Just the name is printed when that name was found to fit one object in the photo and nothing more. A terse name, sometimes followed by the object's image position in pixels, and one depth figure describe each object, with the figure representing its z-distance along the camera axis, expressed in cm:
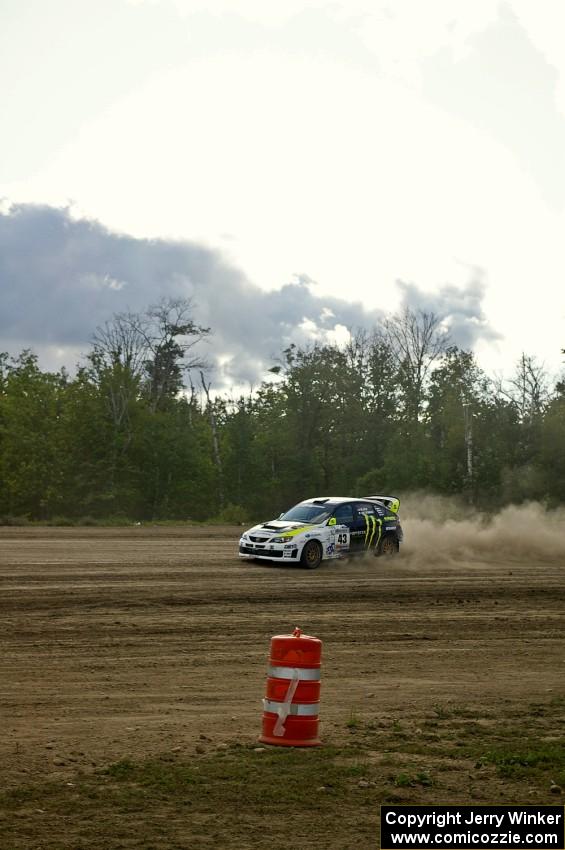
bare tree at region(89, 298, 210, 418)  6944
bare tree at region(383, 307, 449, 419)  7112
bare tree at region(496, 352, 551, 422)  7504
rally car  2552
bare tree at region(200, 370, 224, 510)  6681
